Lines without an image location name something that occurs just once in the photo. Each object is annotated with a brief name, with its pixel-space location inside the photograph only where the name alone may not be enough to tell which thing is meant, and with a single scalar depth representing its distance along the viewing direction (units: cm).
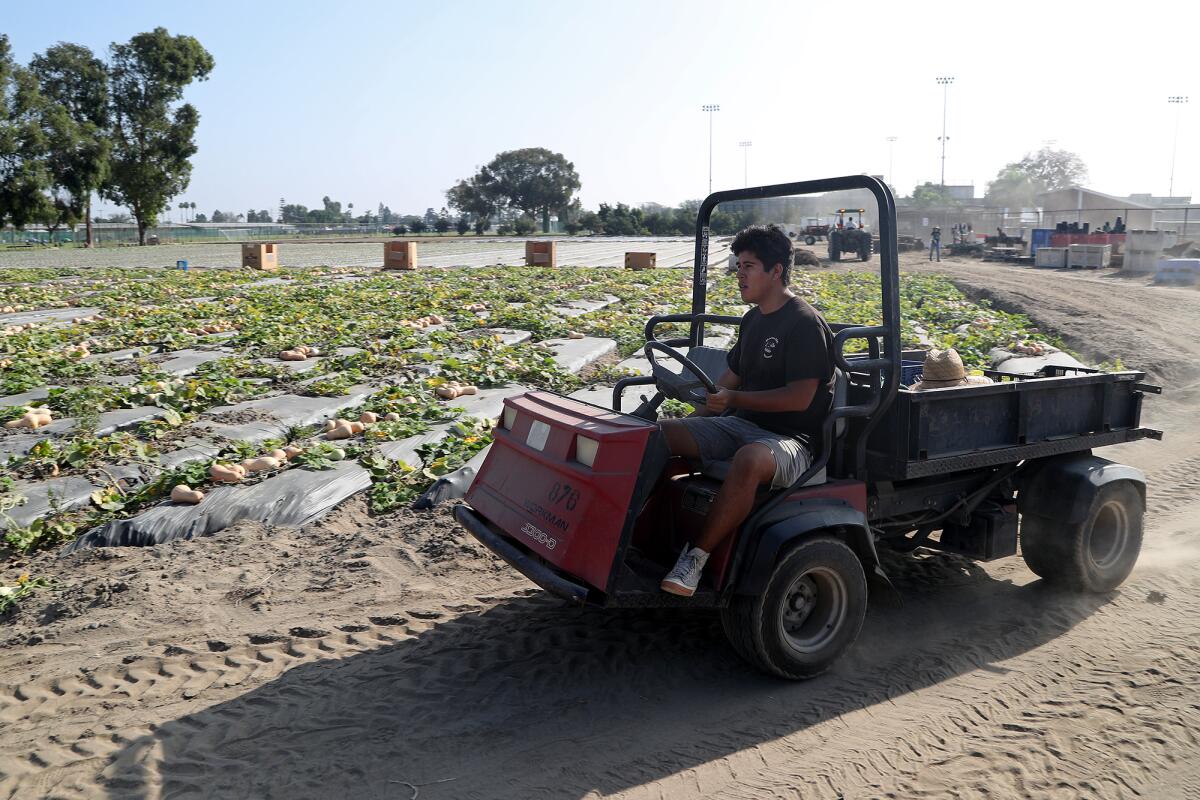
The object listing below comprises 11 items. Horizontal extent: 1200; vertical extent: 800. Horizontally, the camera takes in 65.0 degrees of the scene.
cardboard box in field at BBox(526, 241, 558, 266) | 3250
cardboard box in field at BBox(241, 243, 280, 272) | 3052
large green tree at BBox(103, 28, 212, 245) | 5897
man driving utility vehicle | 400
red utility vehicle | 398
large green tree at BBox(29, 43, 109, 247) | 5319
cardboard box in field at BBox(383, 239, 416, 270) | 3112
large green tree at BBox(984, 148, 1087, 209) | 13225
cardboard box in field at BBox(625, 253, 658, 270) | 3181
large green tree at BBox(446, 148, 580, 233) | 11150
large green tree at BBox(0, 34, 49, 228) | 4959
